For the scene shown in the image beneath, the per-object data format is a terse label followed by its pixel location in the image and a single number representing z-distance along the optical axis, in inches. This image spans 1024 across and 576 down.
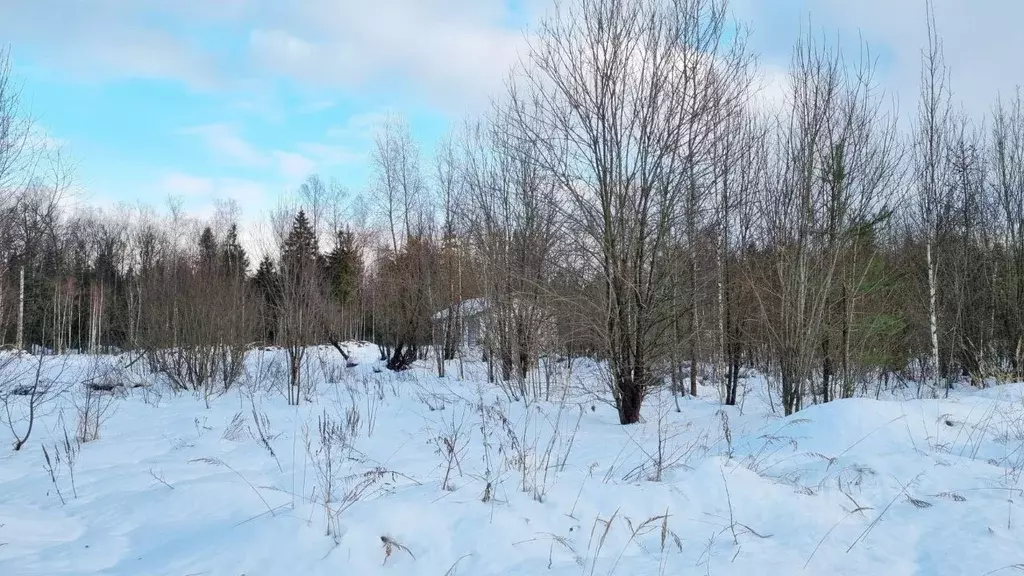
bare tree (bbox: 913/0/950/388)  541.6
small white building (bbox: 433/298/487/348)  562.5
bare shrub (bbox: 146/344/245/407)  434.6
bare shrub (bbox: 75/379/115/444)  241.9
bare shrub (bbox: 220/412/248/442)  240.7
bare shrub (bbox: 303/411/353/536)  120.7
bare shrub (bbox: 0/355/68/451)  258.4
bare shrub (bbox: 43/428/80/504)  165.4
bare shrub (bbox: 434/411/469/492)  145.6
